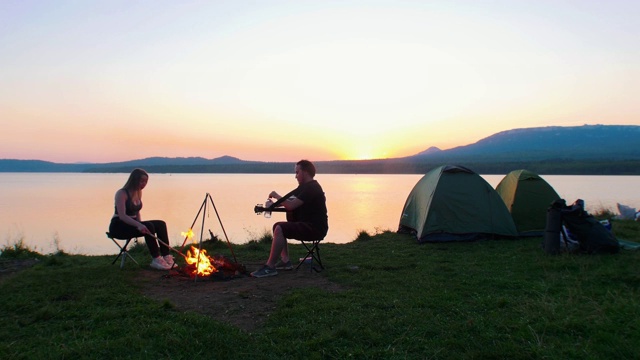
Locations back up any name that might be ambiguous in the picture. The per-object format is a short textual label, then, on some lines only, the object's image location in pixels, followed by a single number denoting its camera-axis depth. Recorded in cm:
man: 650
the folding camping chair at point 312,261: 682
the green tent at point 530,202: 982
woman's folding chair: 667
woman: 643
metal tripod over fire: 604
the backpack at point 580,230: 705
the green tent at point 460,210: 920
